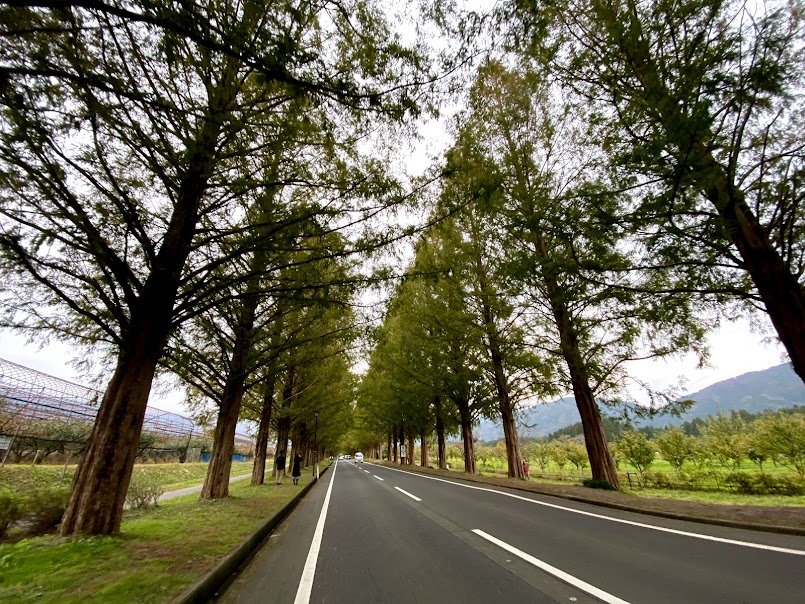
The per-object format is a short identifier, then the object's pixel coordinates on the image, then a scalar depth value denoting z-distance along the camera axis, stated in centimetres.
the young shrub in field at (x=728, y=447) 3441
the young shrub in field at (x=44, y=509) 570
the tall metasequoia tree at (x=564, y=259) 698
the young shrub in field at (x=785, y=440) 2778
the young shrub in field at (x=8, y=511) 543
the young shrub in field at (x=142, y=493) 906
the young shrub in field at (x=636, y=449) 3503
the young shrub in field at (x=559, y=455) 5260
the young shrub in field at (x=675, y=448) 3559
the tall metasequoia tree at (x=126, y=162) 334
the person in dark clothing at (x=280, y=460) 2050
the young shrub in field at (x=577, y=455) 4609
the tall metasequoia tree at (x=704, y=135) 524
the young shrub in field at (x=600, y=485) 1145
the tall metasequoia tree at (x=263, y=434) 1533
